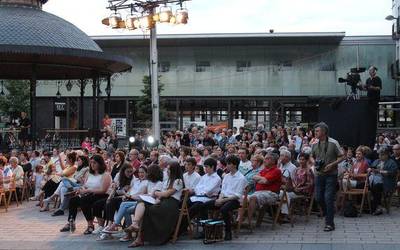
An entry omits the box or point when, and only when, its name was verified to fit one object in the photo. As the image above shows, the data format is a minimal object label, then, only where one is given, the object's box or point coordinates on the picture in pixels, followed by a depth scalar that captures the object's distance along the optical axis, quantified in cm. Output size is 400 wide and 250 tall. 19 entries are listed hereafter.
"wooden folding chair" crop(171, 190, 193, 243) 987
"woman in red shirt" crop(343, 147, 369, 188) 1226
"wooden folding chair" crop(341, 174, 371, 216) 1177
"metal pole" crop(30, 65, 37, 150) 2041
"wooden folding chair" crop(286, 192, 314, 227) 1114
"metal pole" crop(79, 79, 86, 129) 2413
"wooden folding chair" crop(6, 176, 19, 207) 1400
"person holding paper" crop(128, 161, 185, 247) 970
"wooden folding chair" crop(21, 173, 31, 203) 1509
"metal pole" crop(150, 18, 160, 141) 1970
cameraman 1409
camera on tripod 1488
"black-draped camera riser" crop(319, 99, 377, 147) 1418
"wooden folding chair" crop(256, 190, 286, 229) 1075
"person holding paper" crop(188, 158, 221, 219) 1025
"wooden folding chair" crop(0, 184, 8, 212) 1356
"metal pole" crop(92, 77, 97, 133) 2236
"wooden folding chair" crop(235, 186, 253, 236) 1008
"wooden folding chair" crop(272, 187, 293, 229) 1070
